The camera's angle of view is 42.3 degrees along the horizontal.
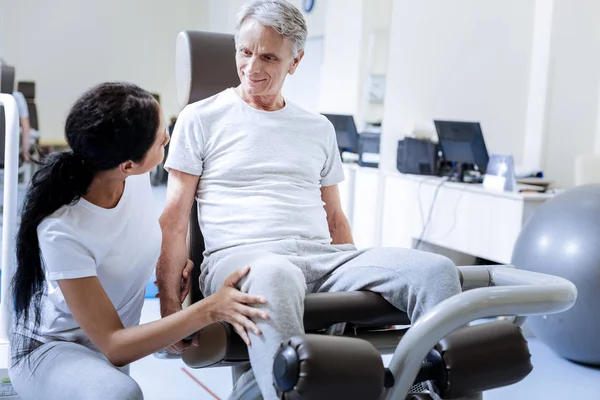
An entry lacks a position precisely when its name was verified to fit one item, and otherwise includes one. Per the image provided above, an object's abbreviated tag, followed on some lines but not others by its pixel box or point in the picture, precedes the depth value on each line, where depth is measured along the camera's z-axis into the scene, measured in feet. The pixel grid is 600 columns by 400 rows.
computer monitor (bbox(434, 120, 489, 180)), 12.84
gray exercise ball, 9.55
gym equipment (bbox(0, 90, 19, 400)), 6.27
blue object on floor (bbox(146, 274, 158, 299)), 12.44
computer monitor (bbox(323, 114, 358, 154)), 15.52
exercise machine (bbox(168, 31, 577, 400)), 3.99
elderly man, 5.46
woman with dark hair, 4.64
